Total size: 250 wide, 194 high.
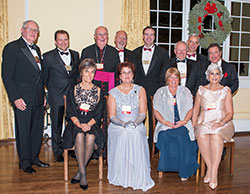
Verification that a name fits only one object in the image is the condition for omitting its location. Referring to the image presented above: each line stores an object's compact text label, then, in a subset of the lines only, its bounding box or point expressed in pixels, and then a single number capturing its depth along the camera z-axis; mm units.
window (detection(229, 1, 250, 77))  6684
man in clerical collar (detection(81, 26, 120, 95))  4062
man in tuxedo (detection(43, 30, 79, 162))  3939
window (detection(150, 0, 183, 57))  6156
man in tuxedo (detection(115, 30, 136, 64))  4383
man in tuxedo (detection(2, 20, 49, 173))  3533
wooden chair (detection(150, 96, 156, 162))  3968
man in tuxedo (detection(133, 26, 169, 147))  4426
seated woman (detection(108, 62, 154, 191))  3232
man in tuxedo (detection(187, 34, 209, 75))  4294
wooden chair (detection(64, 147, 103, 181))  3365
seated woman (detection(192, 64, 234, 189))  3439
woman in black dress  3279
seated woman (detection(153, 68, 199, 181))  3420
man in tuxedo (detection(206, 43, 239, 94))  4068
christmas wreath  5922
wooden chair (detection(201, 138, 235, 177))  3597
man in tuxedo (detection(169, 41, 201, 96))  4078
